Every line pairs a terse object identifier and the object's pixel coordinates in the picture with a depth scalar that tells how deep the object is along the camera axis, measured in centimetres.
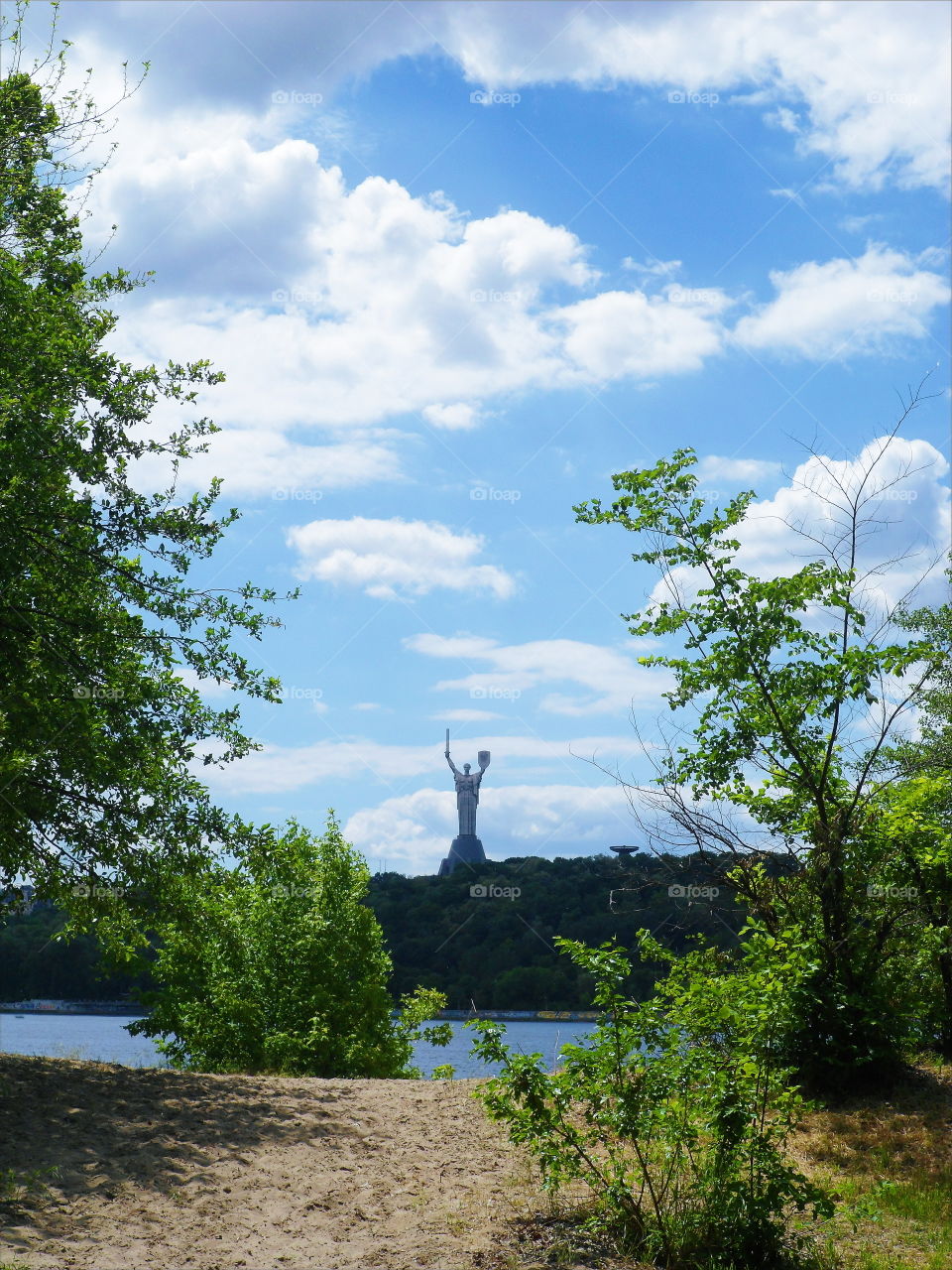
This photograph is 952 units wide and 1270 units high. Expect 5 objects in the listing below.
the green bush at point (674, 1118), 748
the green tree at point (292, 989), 1839
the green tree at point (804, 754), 1174
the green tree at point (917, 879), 1184
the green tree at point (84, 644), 1048
